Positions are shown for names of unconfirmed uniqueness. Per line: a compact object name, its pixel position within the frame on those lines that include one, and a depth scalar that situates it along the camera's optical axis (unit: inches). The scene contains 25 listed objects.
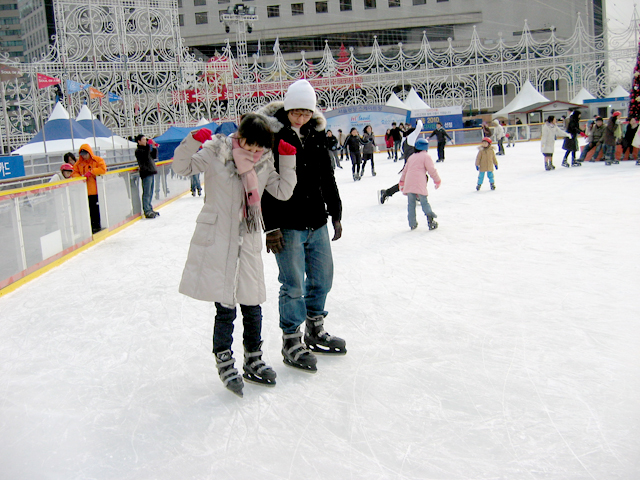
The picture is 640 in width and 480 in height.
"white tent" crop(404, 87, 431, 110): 1003.9
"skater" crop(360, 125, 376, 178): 547.8
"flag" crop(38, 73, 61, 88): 410.3
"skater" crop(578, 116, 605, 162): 494.5
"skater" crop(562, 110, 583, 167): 474.1
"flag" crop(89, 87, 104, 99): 466.5
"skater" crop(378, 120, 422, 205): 316.2
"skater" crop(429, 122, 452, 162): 645.9
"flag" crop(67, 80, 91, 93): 443.6
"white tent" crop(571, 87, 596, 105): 1011.3
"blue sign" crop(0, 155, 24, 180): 350.0
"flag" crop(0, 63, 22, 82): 344.8
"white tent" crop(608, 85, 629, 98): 1010.7
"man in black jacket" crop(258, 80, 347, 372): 98.6
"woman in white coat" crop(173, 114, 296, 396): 90.1
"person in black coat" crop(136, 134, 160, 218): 370.0
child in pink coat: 253.6
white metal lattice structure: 957.8
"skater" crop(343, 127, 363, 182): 517.7
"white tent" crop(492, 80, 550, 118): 960.9
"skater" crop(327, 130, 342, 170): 667.8
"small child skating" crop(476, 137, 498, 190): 362.5
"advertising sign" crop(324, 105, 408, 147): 893.8
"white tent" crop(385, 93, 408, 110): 983.6
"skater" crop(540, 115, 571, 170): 453.1
